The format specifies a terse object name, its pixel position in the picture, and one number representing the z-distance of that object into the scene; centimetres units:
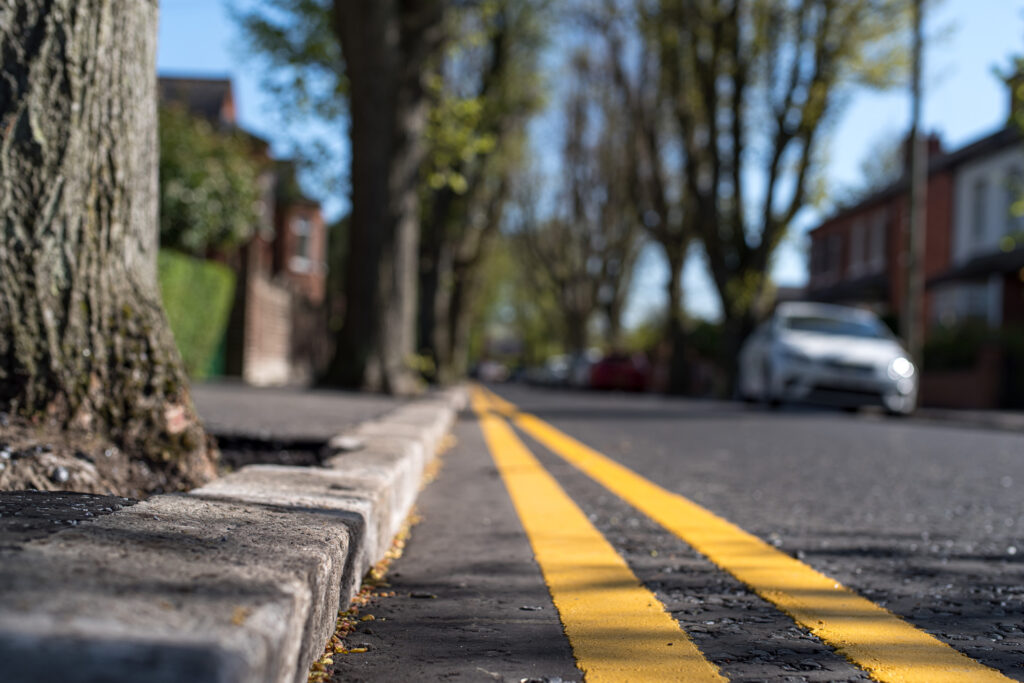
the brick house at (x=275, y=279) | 1942
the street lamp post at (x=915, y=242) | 1524
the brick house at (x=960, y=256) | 2055
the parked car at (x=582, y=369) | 3197
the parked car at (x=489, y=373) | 7575
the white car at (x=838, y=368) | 1213
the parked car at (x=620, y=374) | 2966
